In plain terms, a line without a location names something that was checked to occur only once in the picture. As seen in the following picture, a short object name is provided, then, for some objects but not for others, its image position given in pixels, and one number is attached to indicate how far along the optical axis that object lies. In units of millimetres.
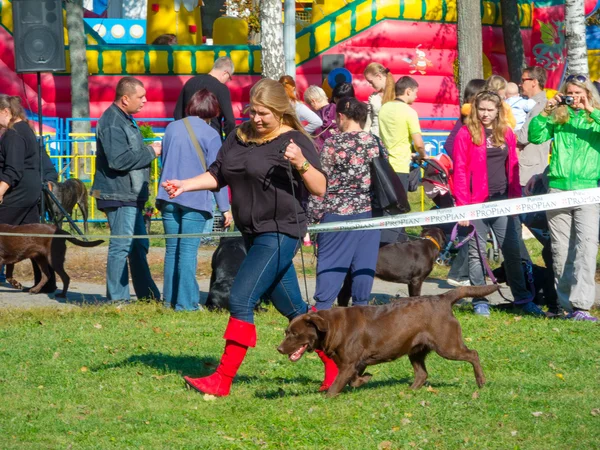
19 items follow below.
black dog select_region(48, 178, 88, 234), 22507
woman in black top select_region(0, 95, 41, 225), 17186
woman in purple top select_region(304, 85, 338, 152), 20200
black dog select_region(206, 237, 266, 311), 15774
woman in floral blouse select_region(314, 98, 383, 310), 13120
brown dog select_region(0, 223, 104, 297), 17390
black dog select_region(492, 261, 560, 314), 15774
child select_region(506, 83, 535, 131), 19819
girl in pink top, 14905
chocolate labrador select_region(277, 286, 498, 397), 10005
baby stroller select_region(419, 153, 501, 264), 18190
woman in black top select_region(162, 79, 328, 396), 10188
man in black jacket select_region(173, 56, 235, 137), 18098
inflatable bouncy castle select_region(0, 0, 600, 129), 36924
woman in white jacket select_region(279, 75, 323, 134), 19643
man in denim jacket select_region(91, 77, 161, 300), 15353
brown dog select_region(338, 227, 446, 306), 15815
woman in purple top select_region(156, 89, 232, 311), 15245
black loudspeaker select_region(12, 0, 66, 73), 19629
